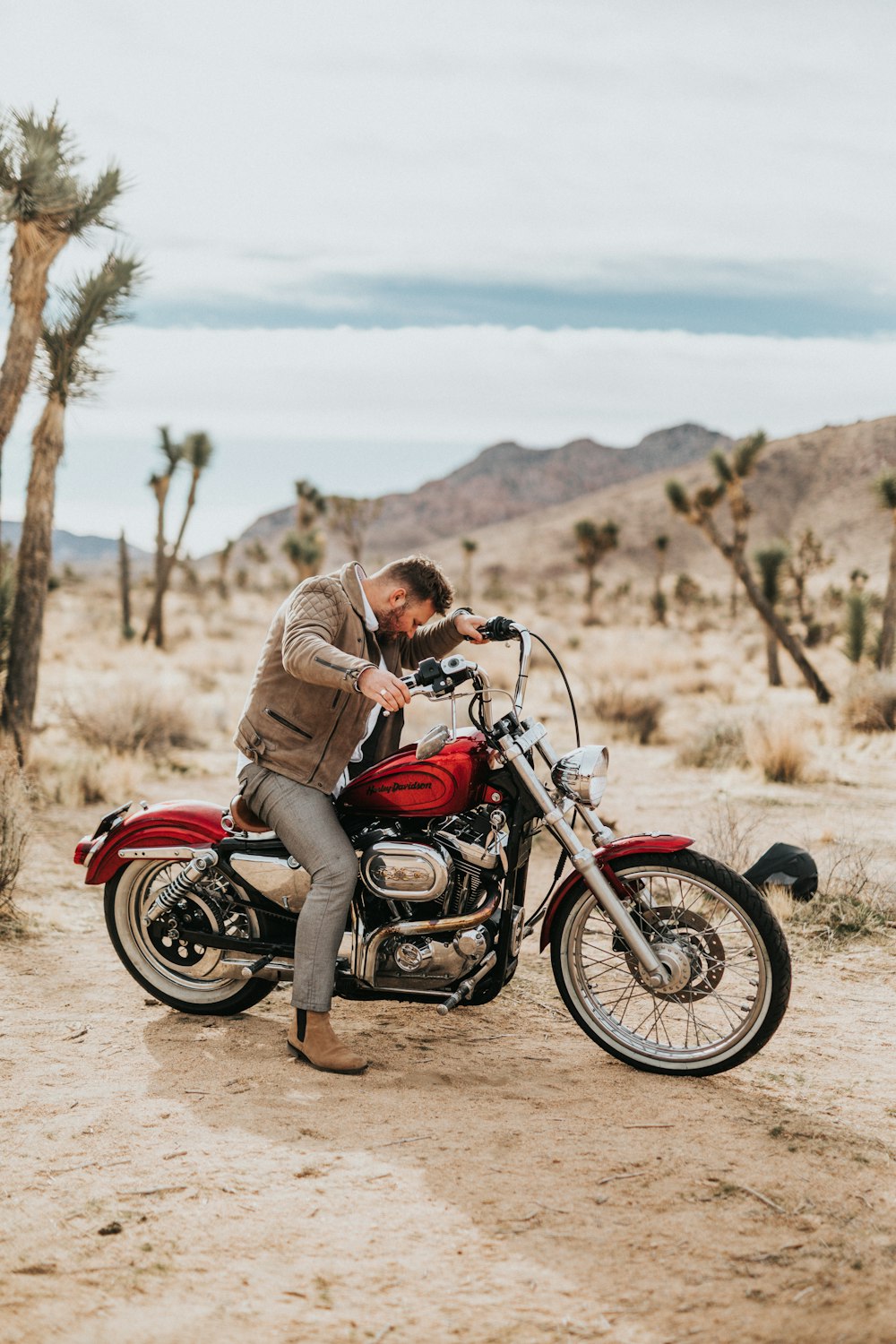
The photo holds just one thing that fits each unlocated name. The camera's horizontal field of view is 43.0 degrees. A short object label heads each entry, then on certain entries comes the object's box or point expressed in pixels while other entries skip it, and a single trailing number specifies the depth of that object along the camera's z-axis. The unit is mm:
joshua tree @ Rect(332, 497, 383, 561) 45594
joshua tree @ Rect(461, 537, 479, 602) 50103
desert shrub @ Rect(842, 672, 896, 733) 14820
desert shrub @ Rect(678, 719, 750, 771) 12562
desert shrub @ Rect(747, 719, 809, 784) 11453
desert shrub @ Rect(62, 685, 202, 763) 12883
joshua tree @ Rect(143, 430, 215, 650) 29938
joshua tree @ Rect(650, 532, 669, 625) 45281
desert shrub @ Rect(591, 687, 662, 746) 14992
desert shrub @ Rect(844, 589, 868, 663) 21906
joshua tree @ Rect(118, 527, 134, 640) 32553
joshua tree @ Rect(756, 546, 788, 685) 26859
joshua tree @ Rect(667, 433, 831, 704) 19891
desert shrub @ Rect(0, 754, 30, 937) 6430
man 4340
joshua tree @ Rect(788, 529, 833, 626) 34688
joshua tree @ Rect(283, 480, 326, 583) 40812
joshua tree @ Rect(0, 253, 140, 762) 10570
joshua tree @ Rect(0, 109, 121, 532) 9844
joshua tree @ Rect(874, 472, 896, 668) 19469
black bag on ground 6672
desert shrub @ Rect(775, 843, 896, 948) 6363
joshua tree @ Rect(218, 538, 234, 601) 53969
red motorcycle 4242
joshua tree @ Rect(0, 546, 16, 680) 11422
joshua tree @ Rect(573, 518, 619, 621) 51594
